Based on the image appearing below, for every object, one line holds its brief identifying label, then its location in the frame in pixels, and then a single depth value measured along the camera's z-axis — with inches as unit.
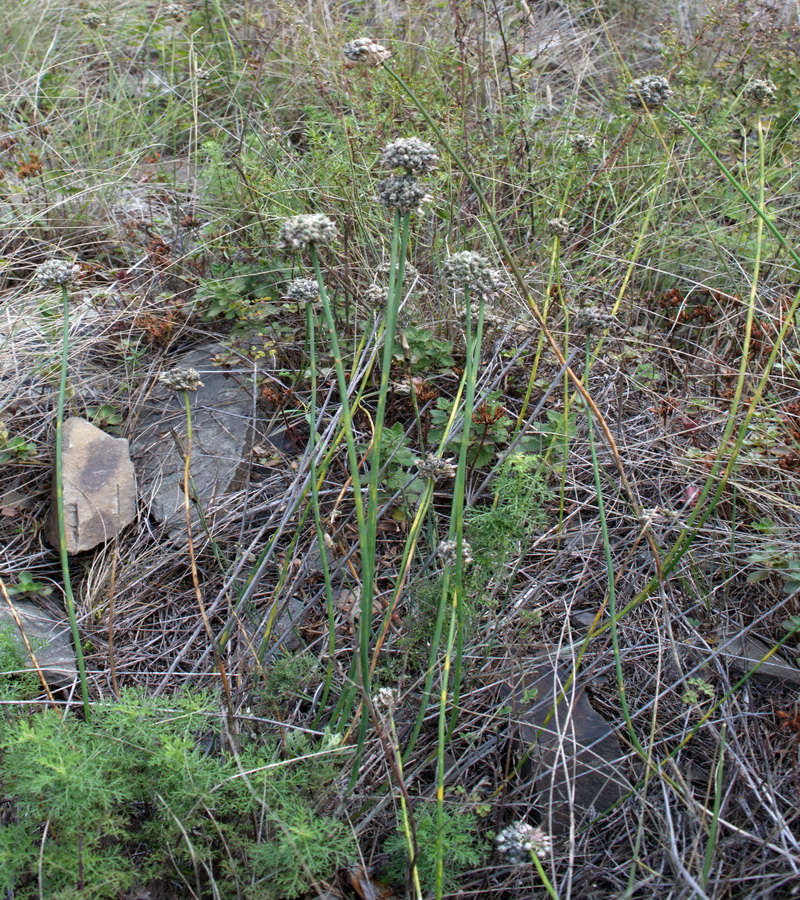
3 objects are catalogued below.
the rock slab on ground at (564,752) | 67.8
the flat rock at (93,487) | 96.3
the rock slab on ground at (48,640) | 80.3
